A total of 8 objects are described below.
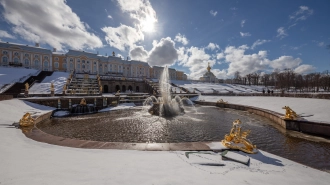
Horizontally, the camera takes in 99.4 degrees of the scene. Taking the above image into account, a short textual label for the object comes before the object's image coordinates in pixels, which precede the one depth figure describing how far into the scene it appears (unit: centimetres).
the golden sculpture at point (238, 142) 471
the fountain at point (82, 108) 1607
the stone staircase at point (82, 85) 2406
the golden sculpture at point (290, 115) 943
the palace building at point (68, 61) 4266
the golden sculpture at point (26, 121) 810
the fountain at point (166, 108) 1410
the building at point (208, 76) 8472
